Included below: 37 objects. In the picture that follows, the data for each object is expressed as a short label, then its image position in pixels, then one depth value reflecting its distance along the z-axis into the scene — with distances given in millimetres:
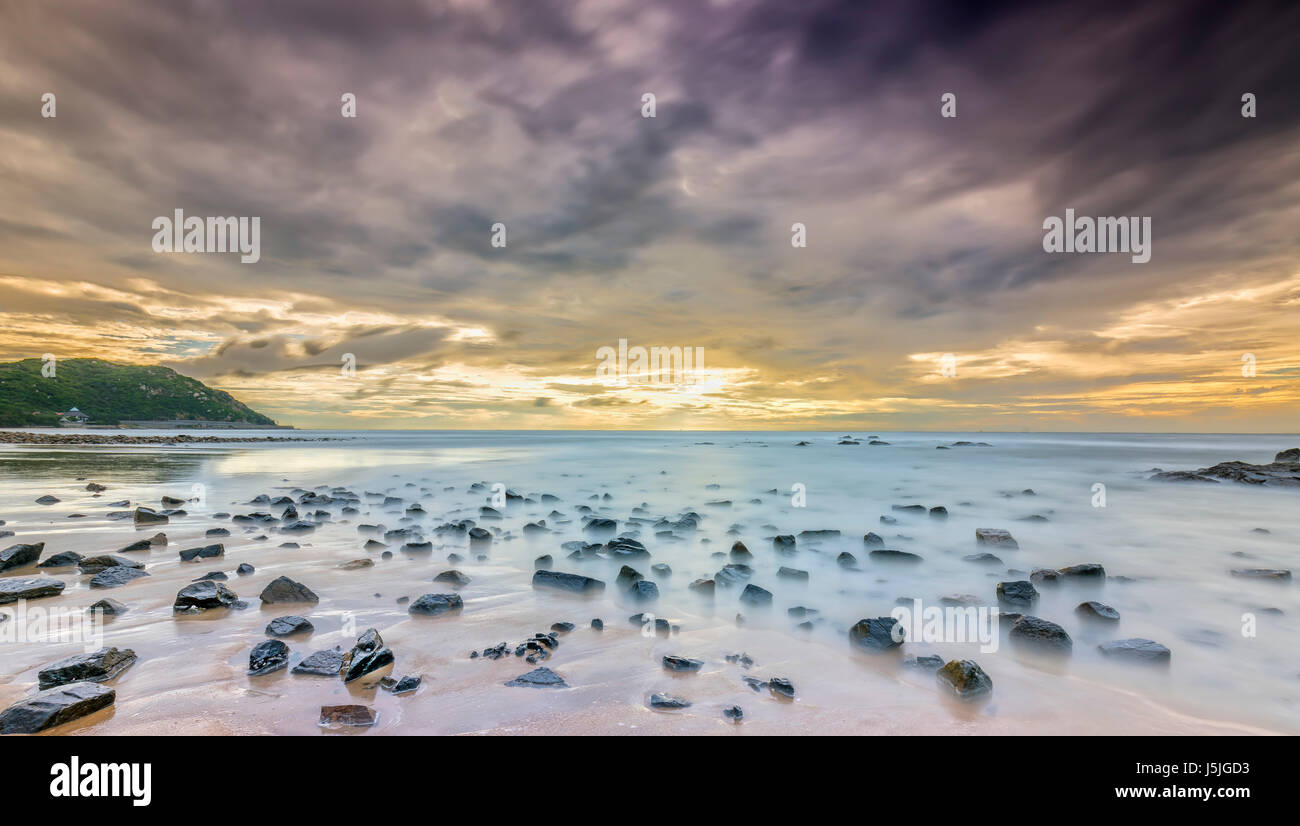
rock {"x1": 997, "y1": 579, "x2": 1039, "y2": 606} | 6535
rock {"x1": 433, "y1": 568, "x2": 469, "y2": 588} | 7039
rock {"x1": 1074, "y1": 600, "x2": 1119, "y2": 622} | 5981
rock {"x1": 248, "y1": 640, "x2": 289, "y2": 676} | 4191
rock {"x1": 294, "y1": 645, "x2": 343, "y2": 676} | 4160
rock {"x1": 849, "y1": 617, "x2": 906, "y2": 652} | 4910
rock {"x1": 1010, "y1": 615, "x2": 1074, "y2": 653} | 5020
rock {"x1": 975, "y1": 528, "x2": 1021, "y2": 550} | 9914
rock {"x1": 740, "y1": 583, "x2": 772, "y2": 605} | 6484
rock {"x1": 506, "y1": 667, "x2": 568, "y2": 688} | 4066
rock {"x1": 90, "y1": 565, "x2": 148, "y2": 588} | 6539
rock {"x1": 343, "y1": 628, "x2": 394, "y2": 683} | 4090
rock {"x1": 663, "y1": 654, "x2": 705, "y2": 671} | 4426
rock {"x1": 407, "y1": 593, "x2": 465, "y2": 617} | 5840
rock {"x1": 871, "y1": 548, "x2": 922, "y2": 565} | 8734
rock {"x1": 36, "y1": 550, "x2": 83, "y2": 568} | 7258
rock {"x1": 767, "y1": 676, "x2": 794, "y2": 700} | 4012
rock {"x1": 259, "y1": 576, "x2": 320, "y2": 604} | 6012
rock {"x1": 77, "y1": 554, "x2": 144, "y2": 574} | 7090
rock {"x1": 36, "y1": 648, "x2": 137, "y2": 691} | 3893
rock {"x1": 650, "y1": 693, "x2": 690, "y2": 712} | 3754
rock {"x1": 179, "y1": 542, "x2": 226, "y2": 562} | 7916
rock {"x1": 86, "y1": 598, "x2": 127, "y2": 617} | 5492
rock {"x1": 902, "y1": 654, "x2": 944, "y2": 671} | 4496
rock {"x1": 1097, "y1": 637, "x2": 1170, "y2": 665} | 4875
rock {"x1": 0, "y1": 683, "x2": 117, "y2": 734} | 3211
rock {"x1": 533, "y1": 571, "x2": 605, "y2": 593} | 6930
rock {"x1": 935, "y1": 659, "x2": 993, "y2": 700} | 4016
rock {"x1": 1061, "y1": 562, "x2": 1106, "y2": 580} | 7469
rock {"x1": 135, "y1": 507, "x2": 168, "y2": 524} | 10719
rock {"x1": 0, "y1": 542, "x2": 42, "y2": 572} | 7051
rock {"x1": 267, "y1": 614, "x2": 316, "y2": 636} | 5043
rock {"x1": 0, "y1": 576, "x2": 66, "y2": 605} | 5863
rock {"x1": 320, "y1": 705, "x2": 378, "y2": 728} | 3434
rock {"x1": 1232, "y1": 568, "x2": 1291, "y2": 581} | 7678
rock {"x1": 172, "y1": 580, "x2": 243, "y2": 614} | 5616
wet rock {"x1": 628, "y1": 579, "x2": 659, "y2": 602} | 6609
